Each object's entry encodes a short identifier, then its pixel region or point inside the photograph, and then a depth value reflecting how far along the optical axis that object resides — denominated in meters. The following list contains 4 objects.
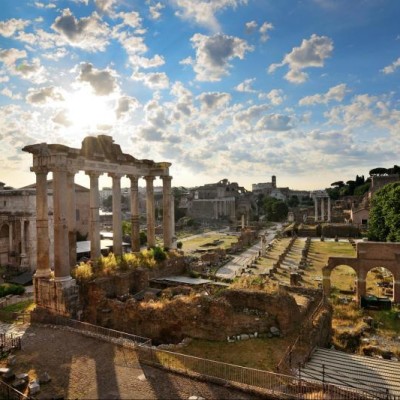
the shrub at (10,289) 24.45
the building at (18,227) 33.97
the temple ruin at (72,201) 15.75
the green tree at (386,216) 34.12
